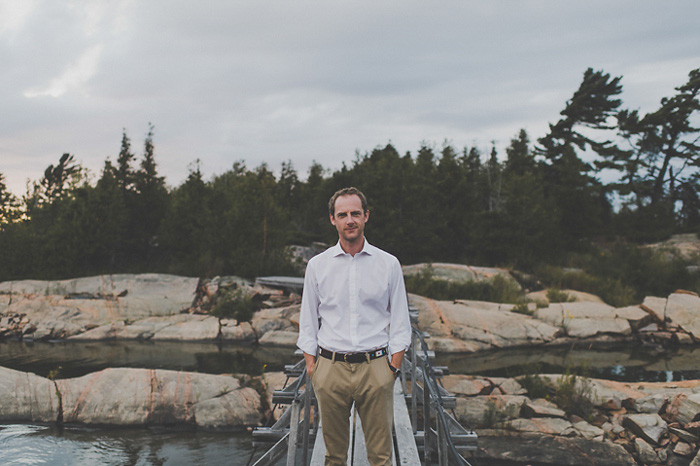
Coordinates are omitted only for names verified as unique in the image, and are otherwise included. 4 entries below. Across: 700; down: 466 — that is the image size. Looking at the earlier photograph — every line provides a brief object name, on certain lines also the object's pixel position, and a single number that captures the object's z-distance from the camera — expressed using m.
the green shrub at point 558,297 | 20.03
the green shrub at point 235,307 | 18.70
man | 2.85
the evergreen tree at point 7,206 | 25.27
